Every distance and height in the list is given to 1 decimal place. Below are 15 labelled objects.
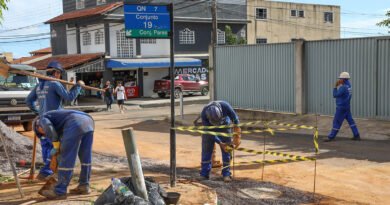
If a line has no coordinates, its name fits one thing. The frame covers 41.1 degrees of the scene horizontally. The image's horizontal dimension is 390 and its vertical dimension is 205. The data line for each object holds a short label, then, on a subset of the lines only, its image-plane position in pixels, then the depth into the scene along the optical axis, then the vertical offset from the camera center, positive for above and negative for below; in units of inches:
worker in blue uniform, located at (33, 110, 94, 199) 275.9 -35.6
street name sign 301.1 +28.4
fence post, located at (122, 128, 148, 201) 247.1 -45.6
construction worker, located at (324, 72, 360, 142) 542.3 -39.1
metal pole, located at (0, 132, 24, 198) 276.3 -62.5
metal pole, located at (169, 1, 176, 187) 304.7 -38.0
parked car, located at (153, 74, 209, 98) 1412.4 -42.5
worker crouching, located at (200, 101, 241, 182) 345.7 -47.6
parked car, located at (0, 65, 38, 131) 646.5 -43.4
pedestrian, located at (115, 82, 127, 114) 1069.8 -53.1
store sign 1537.6 -5.2
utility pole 871.7 -13.1
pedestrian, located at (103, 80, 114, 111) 1135.3 -59.8
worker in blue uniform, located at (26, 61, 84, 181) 328.2 -16.3
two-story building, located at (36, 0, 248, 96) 1411.2 +77.6
